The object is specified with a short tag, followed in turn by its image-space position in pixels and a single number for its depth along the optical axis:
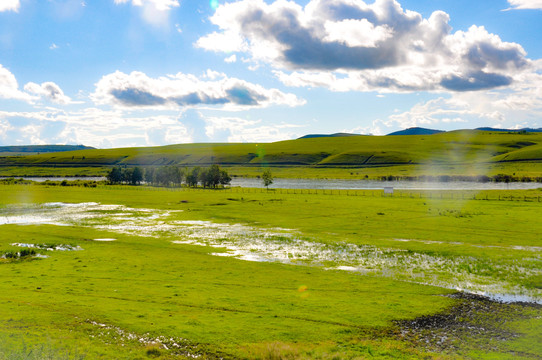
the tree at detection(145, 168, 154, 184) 195.31
